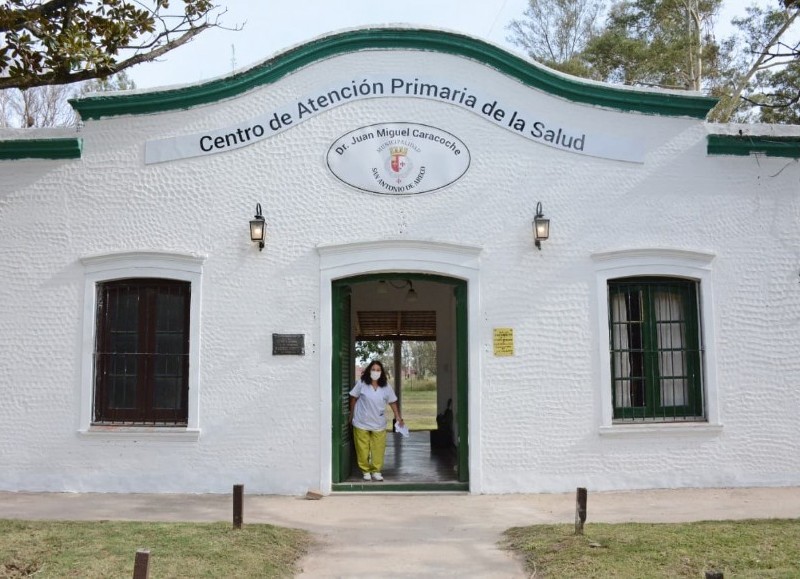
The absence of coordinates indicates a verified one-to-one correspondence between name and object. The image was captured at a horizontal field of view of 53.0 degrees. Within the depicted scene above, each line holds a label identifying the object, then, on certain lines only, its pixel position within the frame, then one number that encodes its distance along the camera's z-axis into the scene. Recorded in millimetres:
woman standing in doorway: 9625
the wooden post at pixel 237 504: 6856
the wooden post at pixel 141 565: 4535
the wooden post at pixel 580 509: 6732
